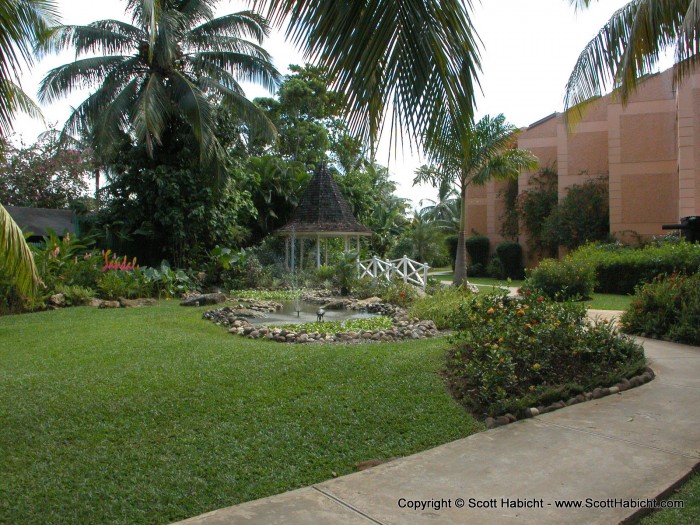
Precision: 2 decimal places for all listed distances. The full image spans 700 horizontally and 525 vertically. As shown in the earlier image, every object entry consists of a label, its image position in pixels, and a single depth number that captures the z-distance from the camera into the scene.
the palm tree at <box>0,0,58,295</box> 4.55
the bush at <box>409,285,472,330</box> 10.54
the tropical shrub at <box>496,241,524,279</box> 29.33
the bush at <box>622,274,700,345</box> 8.83
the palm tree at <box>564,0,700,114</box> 7.90
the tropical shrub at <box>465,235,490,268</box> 32.41
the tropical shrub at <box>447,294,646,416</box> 5.68
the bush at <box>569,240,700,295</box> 15.51
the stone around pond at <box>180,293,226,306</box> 14.00
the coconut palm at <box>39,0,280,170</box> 17.20
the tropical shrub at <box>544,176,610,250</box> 25.44
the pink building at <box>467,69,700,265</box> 22.95
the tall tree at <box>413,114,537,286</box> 18.53
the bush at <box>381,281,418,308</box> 14.00
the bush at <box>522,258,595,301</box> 15.85
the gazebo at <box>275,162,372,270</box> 21.19
